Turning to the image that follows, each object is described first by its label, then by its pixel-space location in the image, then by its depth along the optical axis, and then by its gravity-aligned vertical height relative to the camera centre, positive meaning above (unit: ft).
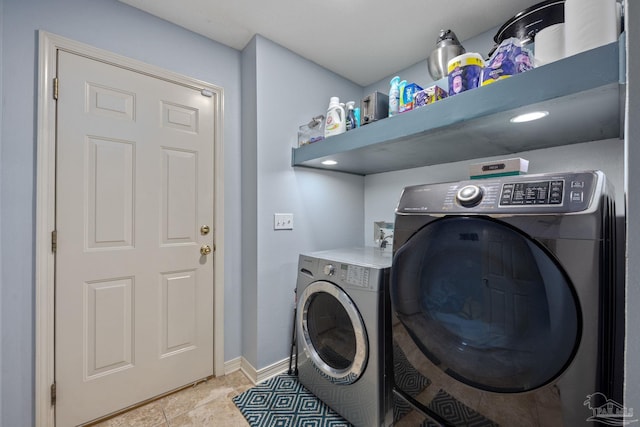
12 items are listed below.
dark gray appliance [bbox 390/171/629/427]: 2.29 -0.88
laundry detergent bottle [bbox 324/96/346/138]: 5.54 +2.00
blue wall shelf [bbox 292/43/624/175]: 2.60 +1.26
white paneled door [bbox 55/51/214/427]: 4.52 -0.49
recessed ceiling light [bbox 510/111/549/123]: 3.25 +1.27
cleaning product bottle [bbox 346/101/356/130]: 5.50 +2.04
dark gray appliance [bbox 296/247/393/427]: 4.12 -2.12
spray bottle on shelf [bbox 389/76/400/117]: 4.60 +2.08
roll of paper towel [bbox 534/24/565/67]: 3.16 +2.11
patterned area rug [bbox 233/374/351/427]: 4.65 -3.71
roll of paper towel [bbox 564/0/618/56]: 2.70 +2.03
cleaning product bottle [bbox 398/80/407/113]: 4.48 +2.08
